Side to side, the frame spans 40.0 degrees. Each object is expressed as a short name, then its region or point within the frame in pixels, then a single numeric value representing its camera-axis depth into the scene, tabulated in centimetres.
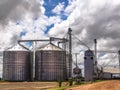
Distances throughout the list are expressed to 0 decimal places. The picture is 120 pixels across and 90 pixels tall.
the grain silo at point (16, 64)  9765
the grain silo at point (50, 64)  9709
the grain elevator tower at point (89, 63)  10403
